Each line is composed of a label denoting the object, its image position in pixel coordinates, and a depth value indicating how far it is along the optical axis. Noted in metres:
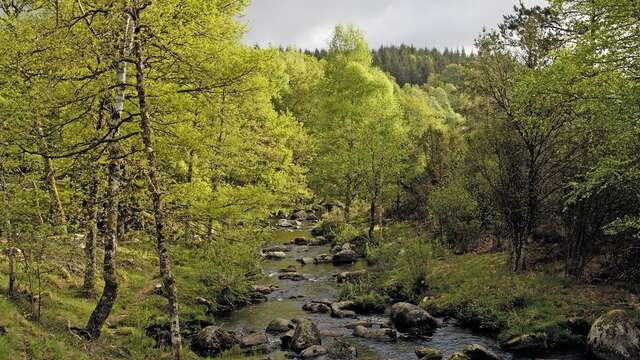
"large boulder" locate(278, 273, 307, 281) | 25.19
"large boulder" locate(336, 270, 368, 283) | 24.12
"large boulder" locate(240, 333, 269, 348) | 15.51
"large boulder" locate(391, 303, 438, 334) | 17.12
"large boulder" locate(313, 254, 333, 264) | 29.06
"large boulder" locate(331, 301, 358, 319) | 19.27
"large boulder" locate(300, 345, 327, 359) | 14.77
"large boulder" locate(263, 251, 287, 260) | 30.33
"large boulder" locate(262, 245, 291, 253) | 31.75
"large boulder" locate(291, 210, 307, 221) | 46.15
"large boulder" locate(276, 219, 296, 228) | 42.12
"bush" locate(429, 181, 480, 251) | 24.23
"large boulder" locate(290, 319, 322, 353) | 15.44
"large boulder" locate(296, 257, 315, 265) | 28.80
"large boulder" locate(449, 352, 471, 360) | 14.01
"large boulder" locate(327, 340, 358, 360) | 14.78
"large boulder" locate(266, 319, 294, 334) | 17.31
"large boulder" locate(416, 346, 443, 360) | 14.49
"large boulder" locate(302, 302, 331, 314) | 19.98
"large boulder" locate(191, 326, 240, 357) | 14.91
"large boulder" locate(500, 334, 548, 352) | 14.98
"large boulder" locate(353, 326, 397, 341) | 16.62
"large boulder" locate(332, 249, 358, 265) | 28.52
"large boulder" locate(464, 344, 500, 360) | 14.30
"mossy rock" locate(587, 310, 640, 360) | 13.12
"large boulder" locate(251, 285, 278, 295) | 22.24
